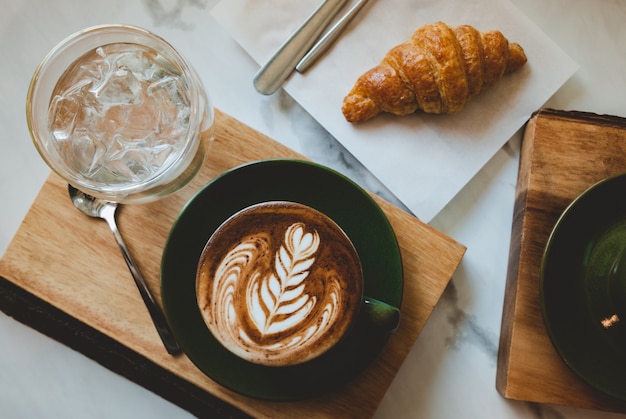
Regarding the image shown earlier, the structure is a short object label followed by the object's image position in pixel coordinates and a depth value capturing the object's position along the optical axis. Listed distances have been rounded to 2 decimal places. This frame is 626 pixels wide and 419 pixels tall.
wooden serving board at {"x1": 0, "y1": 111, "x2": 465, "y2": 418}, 0.48
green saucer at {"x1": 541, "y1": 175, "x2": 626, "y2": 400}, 0.46
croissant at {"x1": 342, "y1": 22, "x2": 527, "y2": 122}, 0.49
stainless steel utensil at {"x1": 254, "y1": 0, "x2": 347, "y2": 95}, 0.52
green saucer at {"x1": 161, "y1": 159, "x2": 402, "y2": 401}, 0.46
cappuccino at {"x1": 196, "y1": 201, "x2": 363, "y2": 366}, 0.42
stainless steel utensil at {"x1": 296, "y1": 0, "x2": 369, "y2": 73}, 0.52
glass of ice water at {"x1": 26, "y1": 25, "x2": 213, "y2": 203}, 0.46
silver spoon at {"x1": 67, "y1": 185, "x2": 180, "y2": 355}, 0.48
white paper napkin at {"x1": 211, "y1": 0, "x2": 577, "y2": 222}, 0.51
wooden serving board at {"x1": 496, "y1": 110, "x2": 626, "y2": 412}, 0.48
